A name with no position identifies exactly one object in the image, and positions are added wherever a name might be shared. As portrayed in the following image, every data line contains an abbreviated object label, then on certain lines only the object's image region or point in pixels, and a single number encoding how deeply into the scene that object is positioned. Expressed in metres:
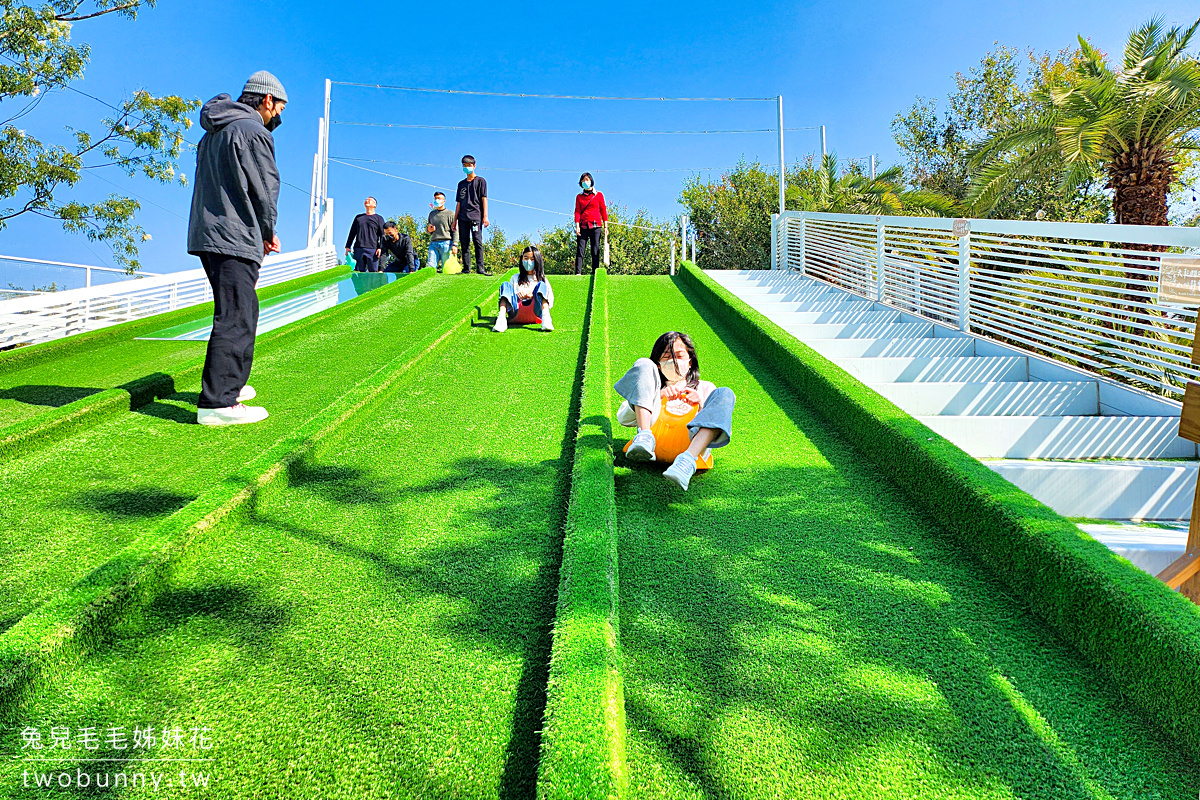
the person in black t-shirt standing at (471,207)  12.55
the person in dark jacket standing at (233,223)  4.62
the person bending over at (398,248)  14.24
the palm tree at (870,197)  19.30
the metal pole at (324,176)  18.85
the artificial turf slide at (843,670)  1.94
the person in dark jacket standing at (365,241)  13.73
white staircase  4.33
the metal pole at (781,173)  20.58
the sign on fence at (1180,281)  3.04
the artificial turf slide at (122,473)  2.90
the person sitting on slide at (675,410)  3.85
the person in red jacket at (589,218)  12.57
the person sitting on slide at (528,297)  8.33
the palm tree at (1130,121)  10.53
